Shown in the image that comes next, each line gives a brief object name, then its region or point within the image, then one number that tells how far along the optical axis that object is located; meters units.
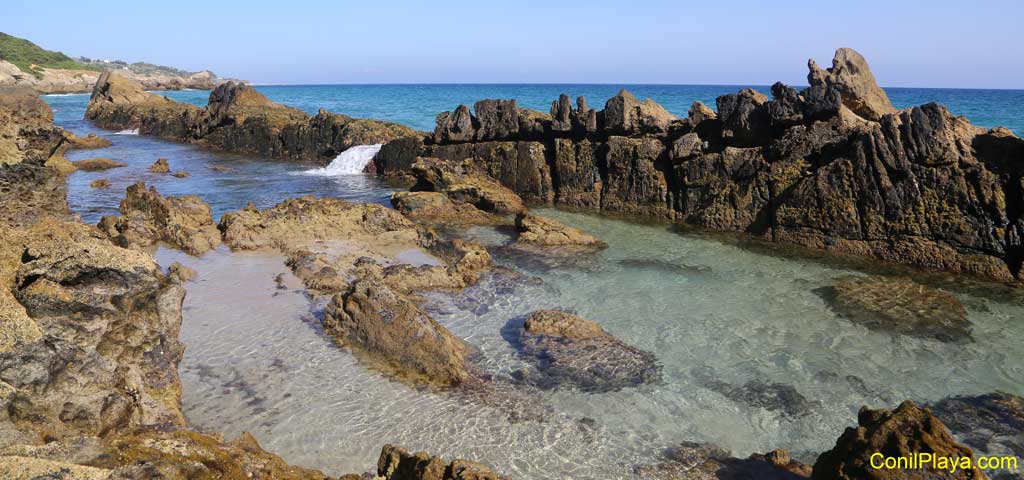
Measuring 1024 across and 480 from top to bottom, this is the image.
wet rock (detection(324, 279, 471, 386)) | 9.19
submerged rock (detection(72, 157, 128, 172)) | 29.12
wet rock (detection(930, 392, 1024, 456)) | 7.68
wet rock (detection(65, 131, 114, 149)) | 36.58
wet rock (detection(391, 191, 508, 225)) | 20.02
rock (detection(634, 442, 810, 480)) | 6.96
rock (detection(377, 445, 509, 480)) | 5.18
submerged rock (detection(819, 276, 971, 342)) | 11.19
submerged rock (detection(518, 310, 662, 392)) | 9.16
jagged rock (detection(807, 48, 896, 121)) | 17.80
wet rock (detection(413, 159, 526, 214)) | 21.05
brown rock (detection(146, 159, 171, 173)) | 29.08
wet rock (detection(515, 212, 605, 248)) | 16.70
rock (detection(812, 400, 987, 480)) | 5.22
